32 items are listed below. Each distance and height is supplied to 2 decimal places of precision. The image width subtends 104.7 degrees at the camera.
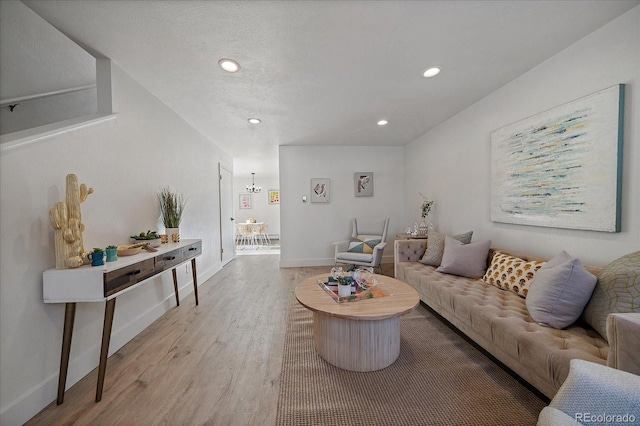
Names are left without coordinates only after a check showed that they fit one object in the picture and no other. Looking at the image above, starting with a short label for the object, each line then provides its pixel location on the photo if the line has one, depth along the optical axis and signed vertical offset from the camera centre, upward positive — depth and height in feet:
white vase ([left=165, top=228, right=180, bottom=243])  9.04 -1.01
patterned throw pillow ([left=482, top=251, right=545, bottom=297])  6.89 -2.01
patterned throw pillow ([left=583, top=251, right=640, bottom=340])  4.63 -1.70
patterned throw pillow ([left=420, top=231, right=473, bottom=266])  10.00 -1.75
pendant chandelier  30.68 +2.52
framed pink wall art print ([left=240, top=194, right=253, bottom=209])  32.32 +0.66
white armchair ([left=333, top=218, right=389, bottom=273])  13.58 -2.26
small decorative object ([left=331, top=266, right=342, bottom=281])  7.63 -2.14
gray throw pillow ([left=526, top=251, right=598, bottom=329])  5.19 -1.92
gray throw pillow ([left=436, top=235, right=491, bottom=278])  8.71 -1.93
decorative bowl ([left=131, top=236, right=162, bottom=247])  7.83 -1.09
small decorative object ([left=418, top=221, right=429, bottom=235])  13.92 -1.27
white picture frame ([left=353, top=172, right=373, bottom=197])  17.38 +1.58
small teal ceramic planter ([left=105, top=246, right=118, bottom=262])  5.86 -1.11
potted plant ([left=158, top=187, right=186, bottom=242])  9.08 -0.25
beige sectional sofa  3.60 -2.60
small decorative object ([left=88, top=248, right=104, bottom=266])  5.34 -1.07
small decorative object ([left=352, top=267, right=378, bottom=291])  7.44 -2.30
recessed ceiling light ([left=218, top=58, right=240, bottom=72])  6.98 +4.13
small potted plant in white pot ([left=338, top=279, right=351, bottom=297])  6.77 -2.27
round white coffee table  5.82 -3.07
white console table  5.03 -1.71
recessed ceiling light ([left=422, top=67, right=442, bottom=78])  7.61 +4.23
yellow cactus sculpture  5.13 -0.43
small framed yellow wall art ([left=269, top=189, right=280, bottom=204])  32.42 +1.43
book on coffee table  6.61 -2.46
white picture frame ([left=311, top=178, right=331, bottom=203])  17.09 +1.12
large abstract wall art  5.78 +1.11
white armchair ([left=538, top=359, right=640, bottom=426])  2.62 -2.15
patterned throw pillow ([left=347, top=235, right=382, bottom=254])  14.44 -2.23
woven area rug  4.70 -4.01
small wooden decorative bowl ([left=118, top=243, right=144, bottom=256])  6.41 -1.13
